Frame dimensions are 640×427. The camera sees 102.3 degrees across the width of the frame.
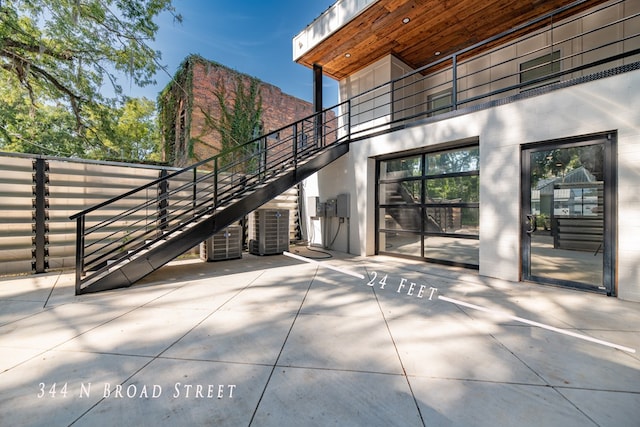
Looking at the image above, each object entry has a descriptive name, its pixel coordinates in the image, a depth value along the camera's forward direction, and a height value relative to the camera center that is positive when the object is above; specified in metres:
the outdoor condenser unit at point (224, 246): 5.47 -0.73
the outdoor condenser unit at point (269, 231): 6.17 -0.47
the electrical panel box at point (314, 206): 6.98 +0.18
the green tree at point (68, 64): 6.87 +4.47
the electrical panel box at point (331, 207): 6.63 +0.14
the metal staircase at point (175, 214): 3.57 -0.05
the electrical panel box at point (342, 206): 6.41 +0.17
